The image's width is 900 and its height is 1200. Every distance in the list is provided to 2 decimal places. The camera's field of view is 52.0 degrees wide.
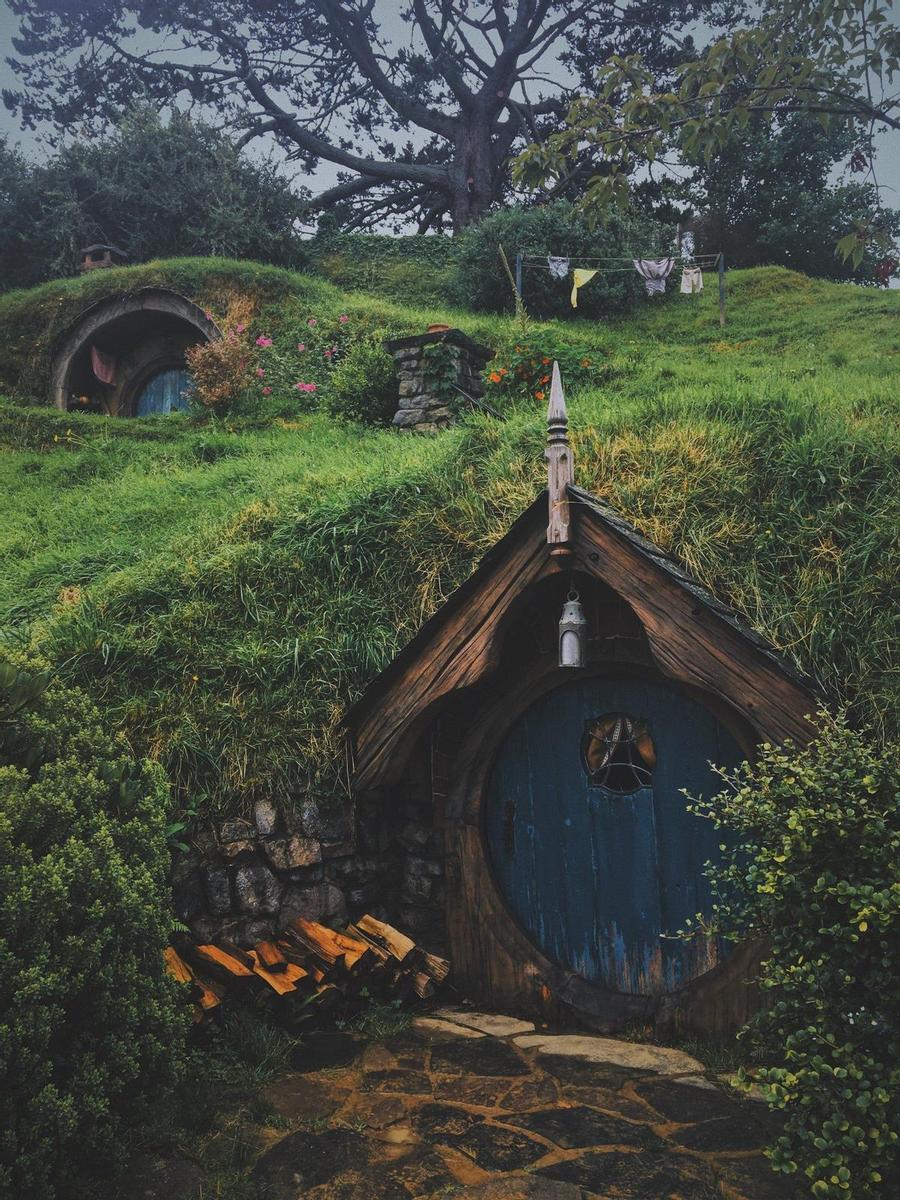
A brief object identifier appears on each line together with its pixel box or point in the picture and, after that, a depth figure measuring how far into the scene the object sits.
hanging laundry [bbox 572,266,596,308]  14.68
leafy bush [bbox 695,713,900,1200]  2.62
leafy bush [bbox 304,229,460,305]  18.66
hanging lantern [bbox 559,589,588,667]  4.19
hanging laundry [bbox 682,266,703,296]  15.44
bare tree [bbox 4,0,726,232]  23.36
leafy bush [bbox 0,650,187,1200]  2.69
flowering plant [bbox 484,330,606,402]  9.40
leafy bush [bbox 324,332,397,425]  10.12
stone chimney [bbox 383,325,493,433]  9.37
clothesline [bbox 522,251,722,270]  15.91
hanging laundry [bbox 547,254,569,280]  15.37
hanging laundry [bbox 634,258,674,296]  15.73
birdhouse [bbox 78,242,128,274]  18.98
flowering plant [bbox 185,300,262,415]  13.10
